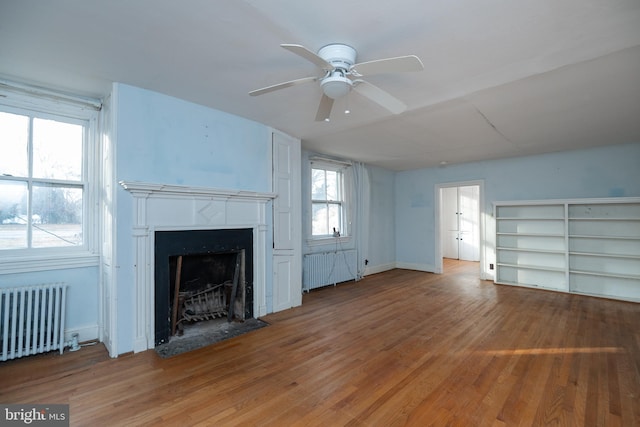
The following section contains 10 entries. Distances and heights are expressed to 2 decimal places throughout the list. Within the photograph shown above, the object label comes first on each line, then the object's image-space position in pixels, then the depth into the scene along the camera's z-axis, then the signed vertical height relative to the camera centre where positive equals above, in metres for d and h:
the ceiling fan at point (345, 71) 1.73 +0.98
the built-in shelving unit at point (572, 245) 4.47 -0.53
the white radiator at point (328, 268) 5.02 -1.01
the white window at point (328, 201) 5.46 +0.31
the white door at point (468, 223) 8.58 -0.23
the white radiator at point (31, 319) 2.46 -0.94
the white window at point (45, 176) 2.63 +0.42
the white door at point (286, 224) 3.88 -0.11
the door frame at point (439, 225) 5.86 -0.20
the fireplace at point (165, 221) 2.71 -0.05
